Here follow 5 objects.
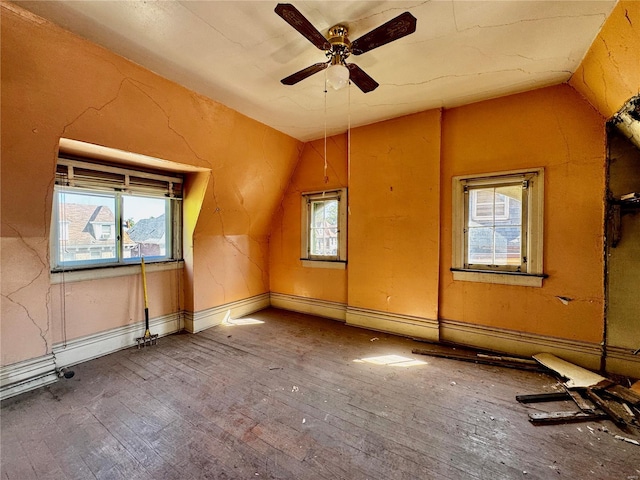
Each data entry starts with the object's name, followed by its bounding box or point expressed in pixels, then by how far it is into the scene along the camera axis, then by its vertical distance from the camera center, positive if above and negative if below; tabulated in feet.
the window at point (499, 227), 8.44 +0.45
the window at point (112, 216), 8.17 +0.76
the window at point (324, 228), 12.45 +0.54
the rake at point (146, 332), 9.65 -3.68
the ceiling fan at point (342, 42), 4.35 +3.88
